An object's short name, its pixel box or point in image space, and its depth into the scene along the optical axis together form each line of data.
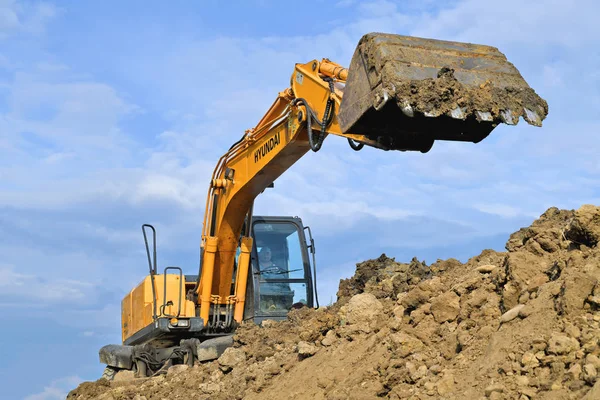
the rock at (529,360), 5.31
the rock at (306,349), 8.12
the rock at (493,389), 5.27
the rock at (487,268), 7.15
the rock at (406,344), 6.61
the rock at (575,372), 4.96
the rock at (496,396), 5.21
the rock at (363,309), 8.02
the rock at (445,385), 5.78
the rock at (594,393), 4.56
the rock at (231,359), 9.55
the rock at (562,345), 5.20
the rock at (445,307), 6.81
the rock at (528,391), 5.10
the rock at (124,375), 11.63
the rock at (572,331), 5.29
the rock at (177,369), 10.39
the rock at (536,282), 6.27
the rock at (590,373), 4.82
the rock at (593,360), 4.93
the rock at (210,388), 9.12
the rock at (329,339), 8.06
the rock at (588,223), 6.30
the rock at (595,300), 5.45
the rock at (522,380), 5.21
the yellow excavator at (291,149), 6.88
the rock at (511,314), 6.02
